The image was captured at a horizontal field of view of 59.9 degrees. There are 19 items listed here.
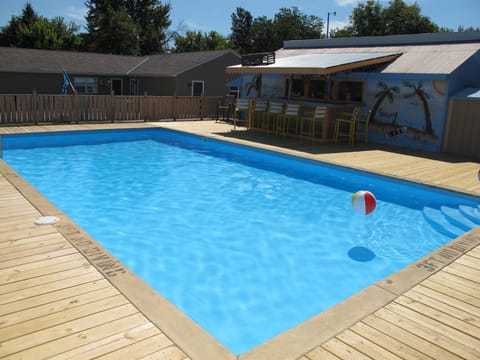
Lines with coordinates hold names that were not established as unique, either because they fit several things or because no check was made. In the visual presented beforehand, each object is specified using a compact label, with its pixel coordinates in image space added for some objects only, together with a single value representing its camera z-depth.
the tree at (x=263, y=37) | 53.12
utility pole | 49.09
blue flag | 16.70
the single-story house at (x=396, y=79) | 11.38
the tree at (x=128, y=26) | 39.12
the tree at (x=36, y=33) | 35.69
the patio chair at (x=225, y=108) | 18.00
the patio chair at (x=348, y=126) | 12.39
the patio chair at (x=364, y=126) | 12.94
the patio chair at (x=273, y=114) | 13.55
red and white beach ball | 5.77
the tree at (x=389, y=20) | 48.28
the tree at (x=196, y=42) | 50.81
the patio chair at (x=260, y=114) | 14.00
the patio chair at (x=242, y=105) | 14.60
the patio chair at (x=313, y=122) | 12.02
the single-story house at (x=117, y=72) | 21.31
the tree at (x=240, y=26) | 59.09
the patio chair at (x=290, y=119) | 12.85
